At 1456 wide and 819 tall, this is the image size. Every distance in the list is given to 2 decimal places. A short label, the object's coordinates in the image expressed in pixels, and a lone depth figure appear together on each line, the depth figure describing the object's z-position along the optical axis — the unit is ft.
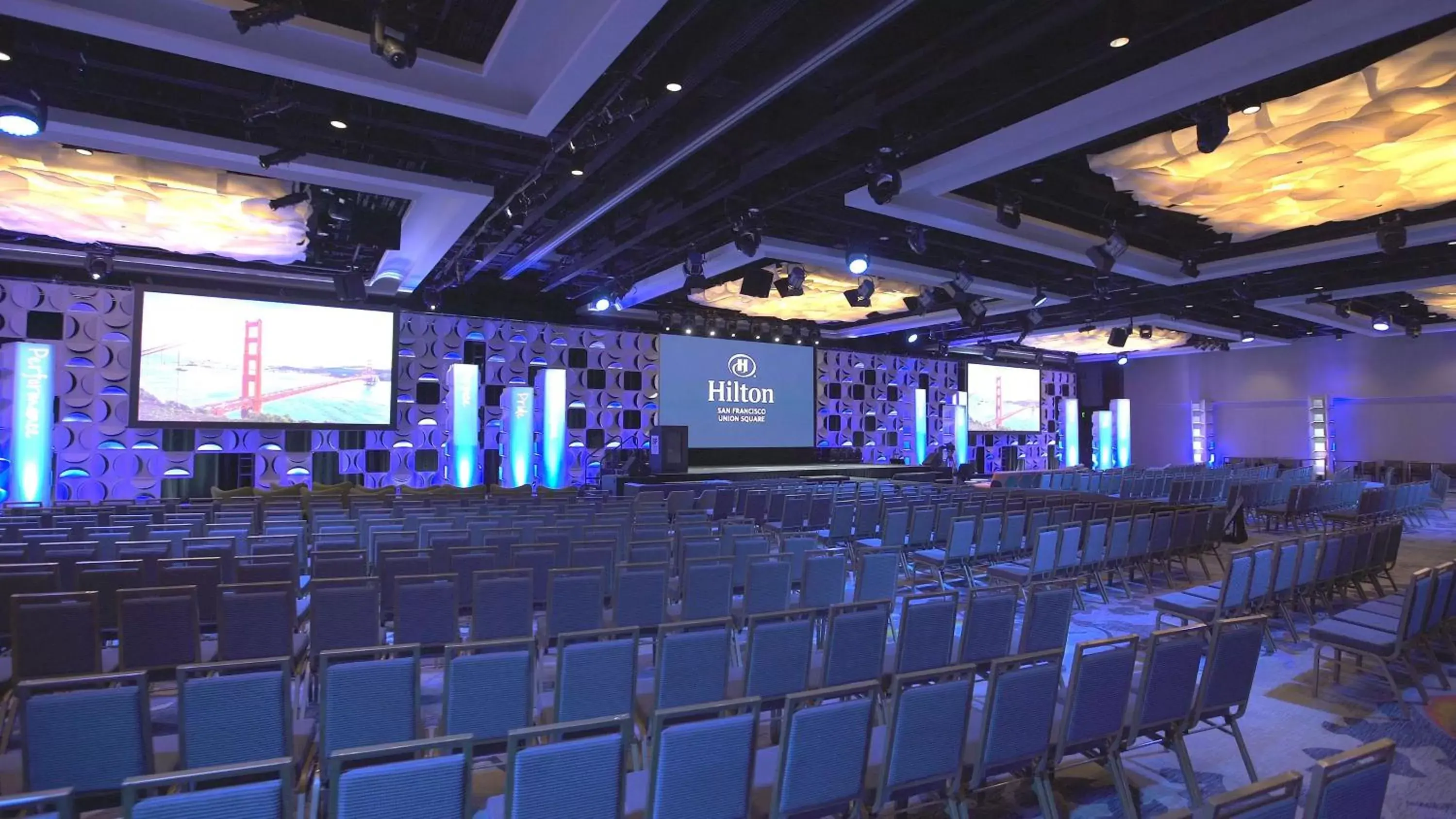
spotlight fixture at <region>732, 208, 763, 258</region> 30.86
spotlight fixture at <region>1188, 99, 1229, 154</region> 19.97
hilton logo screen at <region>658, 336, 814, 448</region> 60.49
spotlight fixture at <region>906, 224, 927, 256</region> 31.63
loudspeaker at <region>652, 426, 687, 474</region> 55.06
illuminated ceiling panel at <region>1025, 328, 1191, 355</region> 70.90
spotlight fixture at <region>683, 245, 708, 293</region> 37.78
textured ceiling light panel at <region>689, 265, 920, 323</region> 49.08
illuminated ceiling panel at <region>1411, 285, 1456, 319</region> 47.91
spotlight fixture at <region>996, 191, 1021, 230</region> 29.12
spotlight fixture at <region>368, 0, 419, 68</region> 16.35
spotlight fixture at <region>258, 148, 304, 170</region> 23.95
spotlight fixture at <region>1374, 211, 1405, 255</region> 31.63
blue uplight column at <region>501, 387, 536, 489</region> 48.88
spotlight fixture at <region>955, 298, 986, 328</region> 46.29
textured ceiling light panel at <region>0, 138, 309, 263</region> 27.66
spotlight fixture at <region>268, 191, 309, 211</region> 29.09
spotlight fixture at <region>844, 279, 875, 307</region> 44.70
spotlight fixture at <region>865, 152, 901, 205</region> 23.56
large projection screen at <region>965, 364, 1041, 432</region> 82.12
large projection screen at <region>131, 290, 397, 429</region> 40.34
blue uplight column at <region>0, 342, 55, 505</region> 36.04
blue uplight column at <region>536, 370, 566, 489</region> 50.31
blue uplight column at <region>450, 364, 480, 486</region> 47.09
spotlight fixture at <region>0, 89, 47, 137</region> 17.70
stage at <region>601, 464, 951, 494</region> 51.24
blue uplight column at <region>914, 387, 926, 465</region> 75.10
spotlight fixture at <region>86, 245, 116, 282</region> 38.06
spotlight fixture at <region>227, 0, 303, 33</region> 15.79
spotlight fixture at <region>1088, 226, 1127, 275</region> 32.45
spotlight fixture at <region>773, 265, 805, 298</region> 43.39
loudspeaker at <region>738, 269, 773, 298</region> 44.98
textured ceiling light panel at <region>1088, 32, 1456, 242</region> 20.65
